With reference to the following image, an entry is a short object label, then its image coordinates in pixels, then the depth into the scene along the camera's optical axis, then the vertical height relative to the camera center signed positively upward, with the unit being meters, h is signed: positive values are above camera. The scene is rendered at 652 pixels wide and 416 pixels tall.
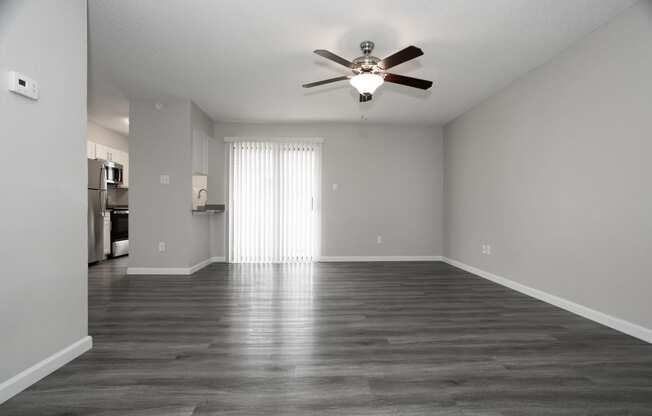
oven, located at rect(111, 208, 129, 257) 5.86 -0.39
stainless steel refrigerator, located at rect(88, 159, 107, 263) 5.30 +0.06
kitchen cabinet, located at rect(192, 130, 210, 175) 4.91 +0.95
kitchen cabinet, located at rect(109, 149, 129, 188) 6.22 +1.05
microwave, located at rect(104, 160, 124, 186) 5.68 +0.71
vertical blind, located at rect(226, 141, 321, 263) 5.85 +0.15
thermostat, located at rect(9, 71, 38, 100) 1.60 +0.67
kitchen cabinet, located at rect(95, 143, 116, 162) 5.70 +1.10
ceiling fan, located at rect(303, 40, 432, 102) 2.84 +1.26
